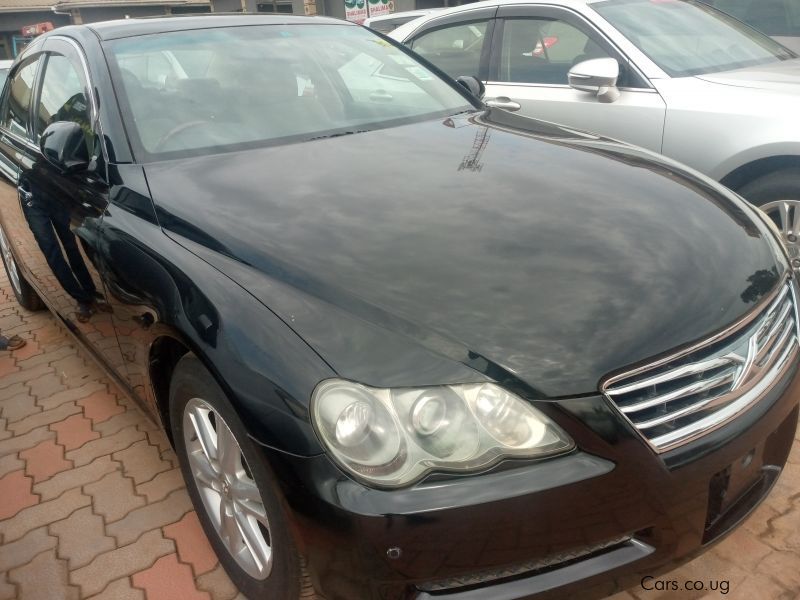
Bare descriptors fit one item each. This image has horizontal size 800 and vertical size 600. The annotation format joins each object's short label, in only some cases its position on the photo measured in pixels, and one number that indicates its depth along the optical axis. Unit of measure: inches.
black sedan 54.1
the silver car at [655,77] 127.9
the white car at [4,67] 230.3
